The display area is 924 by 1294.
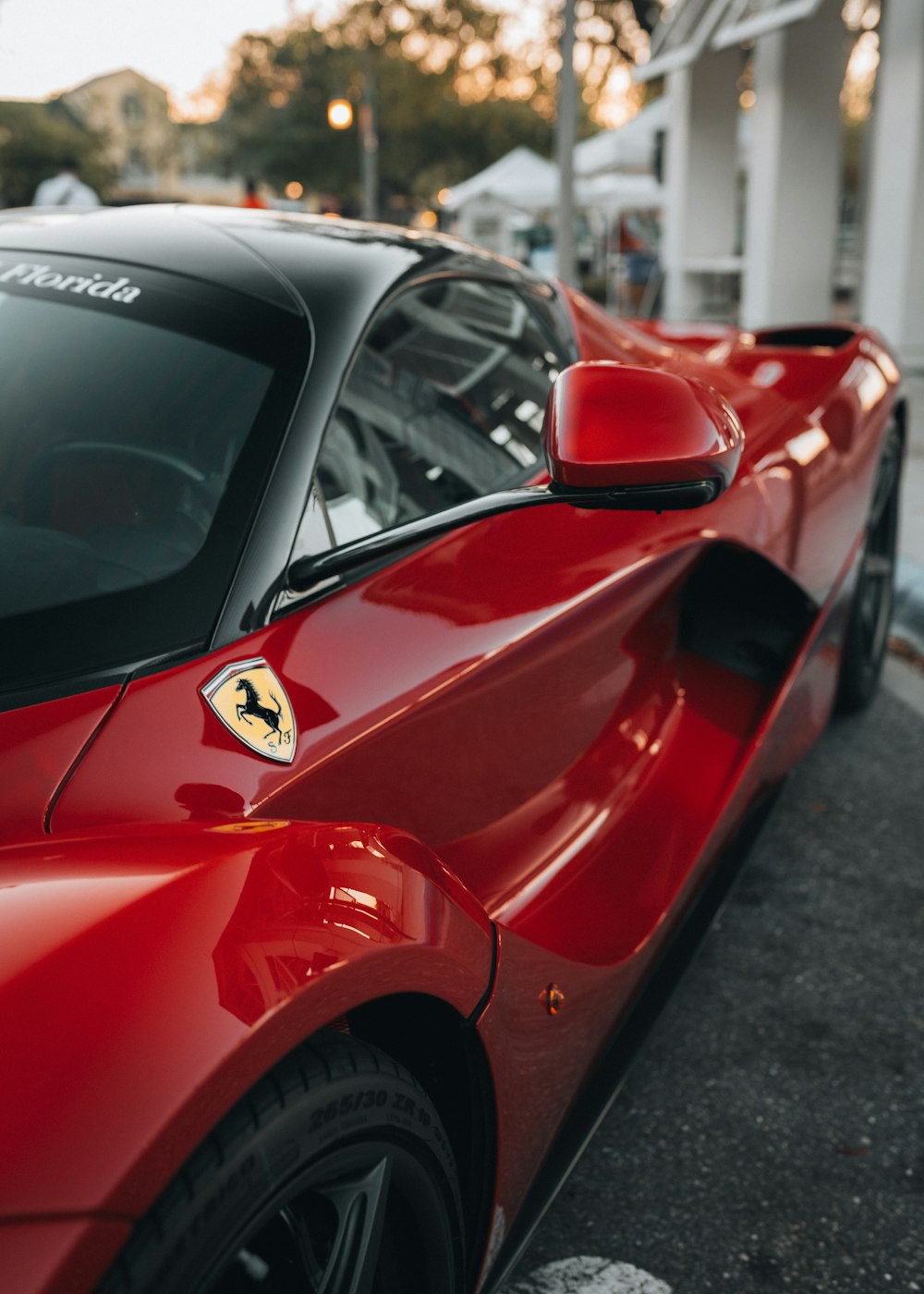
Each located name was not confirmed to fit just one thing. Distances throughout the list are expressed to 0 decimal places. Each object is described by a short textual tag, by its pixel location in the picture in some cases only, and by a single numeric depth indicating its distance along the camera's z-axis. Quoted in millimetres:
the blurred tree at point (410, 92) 39938
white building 8703
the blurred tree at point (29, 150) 63031
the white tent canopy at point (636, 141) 17078
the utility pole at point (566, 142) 12477
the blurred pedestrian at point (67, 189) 10921
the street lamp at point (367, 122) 13312
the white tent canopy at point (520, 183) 25234
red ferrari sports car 906
